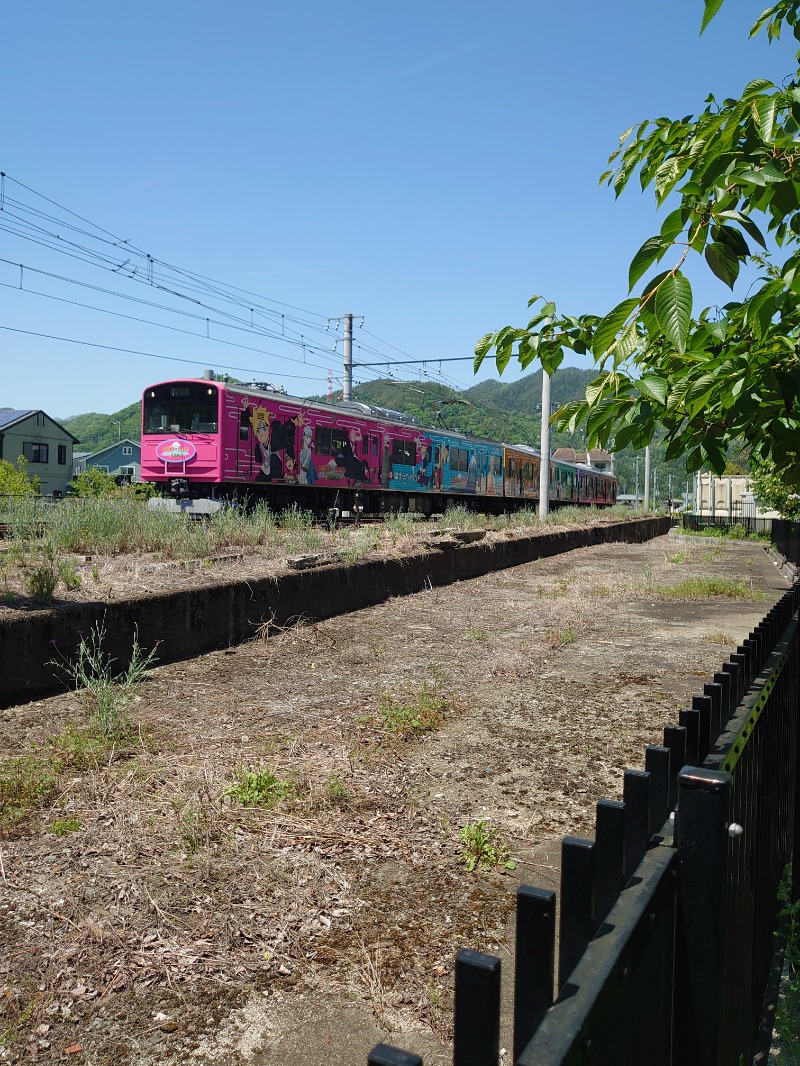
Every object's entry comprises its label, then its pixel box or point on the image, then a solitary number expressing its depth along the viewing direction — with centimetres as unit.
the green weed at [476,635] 732
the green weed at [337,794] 343
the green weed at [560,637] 715
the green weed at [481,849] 295
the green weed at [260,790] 335
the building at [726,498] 5012
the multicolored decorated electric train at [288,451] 1573
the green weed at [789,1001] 215
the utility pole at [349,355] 2546
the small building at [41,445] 4966
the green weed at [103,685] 404
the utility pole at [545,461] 1945
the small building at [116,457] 7302
